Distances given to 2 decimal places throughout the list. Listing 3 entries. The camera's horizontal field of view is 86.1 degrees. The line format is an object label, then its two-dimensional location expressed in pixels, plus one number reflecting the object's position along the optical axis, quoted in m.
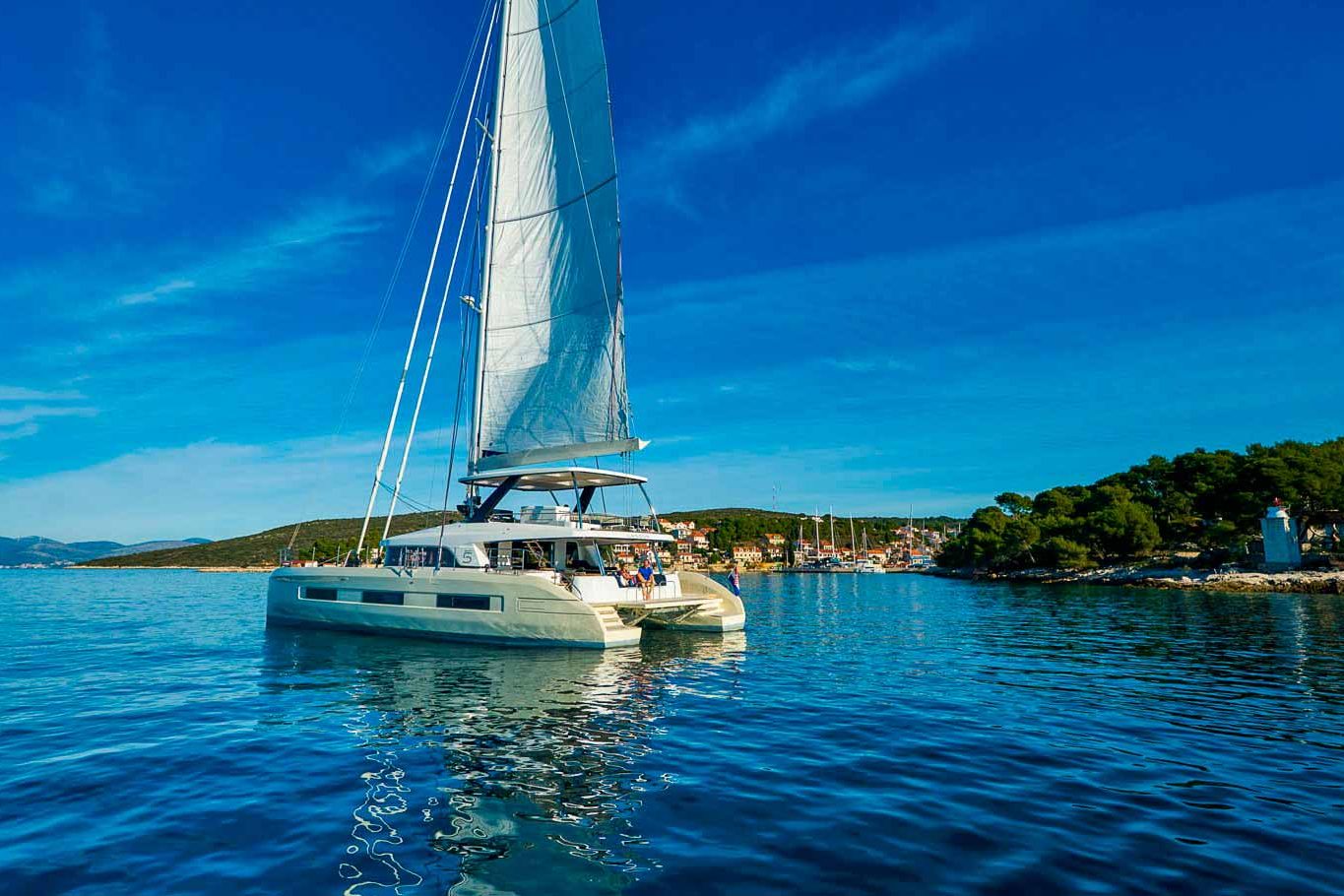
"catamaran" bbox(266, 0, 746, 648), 19.83
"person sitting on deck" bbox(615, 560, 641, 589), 19.86
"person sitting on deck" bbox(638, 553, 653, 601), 20.31
